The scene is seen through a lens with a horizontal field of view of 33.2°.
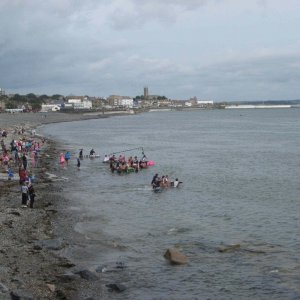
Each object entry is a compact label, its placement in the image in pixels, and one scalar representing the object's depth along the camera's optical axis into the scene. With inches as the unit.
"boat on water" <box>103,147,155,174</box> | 1596.9
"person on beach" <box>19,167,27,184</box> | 1170.9
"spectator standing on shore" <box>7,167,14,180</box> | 1280.8
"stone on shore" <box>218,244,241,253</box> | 749.6
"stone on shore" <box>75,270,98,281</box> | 607.0
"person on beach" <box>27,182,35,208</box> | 972.3
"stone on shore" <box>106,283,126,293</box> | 583.6
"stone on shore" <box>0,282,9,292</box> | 513.2
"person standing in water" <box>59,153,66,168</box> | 1755.9
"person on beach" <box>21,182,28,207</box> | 975.6
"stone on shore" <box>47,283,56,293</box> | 547.0
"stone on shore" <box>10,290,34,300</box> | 495.5
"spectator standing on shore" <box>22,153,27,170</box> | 1452.0
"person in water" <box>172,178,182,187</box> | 1337.4
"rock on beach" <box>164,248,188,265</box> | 692.7
